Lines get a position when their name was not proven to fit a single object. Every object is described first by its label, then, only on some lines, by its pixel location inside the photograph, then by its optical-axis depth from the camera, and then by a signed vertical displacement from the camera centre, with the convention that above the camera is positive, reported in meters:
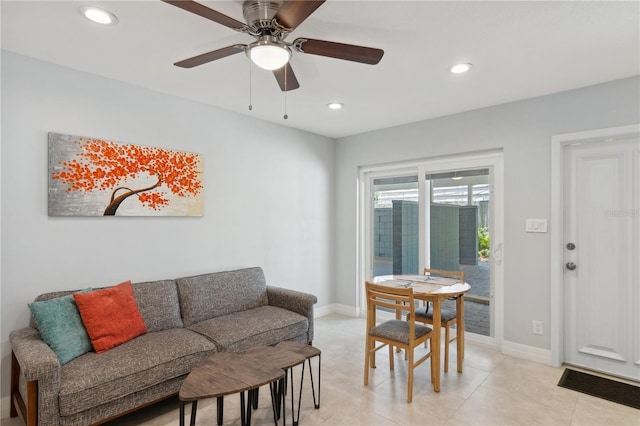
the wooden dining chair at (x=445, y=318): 3.01 -0.93
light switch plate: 3.24 -0.10
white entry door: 2.88 -0.37
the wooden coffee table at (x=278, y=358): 2.07 -0.90
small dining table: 2.69 -0.62
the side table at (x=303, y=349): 2.27 -0.92
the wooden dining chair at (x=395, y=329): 2.56 -0.91
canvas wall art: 2.59 +0.29
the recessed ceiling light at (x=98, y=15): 1.91 +1.13
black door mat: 2.58 -1.38
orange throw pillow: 2.32 -0.72
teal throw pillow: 2.16 -0.74
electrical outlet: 3.25 -1.07
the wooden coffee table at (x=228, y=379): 1.71 -0.89
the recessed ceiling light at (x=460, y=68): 2.60 +1.12
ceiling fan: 1.65 +0.92
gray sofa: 1.89 -0.94
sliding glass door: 3.70 -0.12
